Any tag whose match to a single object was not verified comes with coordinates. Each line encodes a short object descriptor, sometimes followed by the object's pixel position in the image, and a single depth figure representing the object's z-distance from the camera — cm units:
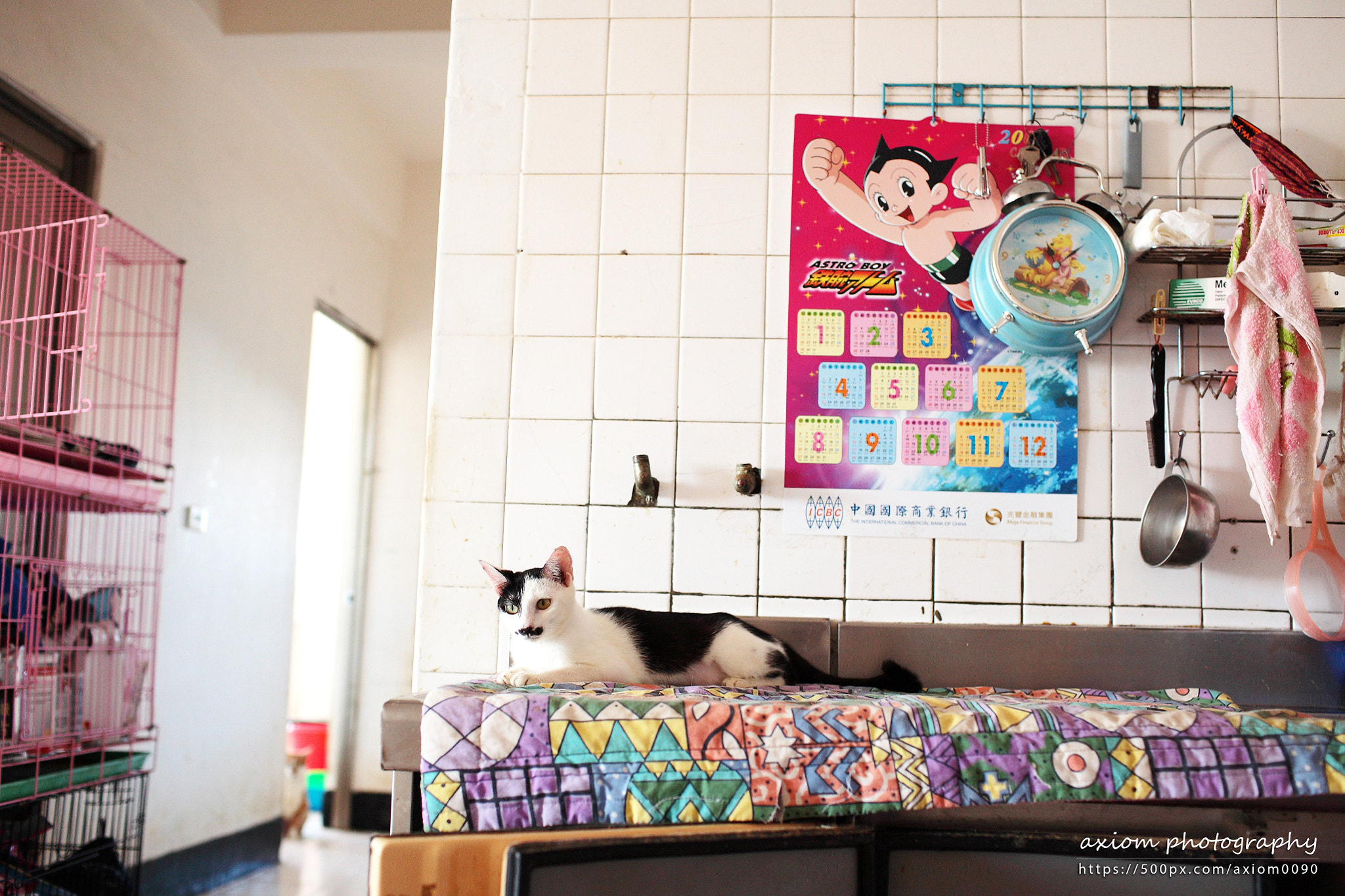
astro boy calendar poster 176
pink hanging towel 160
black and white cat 150
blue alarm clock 168
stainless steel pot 167
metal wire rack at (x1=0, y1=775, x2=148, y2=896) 203
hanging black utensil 172
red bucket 408
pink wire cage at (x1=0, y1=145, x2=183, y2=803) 198
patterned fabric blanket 106
